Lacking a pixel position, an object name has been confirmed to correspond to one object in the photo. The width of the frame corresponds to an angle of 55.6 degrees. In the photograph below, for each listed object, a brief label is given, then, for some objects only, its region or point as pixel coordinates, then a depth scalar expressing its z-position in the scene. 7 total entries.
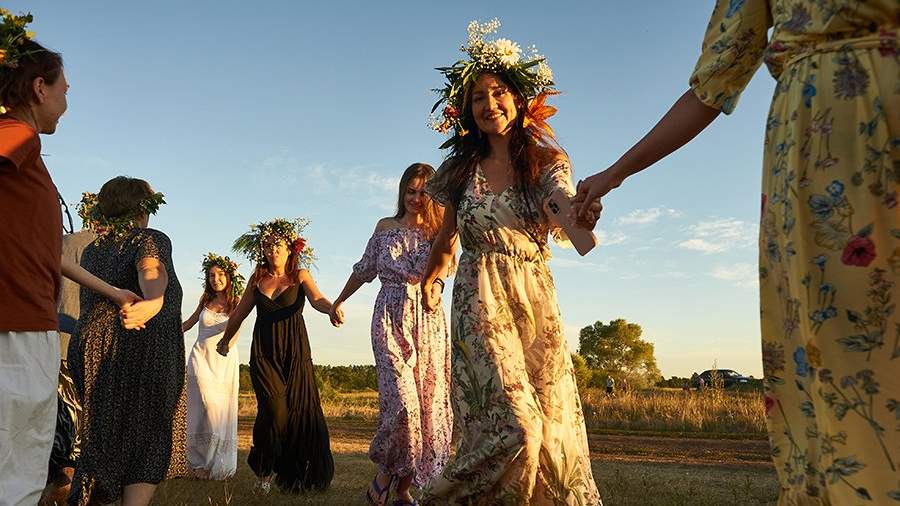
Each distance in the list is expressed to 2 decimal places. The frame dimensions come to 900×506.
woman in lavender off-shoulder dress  7.09
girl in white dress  9.78
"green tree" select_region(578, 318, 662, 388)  67.12
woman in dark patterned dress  5.48
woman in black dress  8.14
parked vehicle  49.52
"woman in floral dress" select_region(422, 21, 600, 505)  4.16
